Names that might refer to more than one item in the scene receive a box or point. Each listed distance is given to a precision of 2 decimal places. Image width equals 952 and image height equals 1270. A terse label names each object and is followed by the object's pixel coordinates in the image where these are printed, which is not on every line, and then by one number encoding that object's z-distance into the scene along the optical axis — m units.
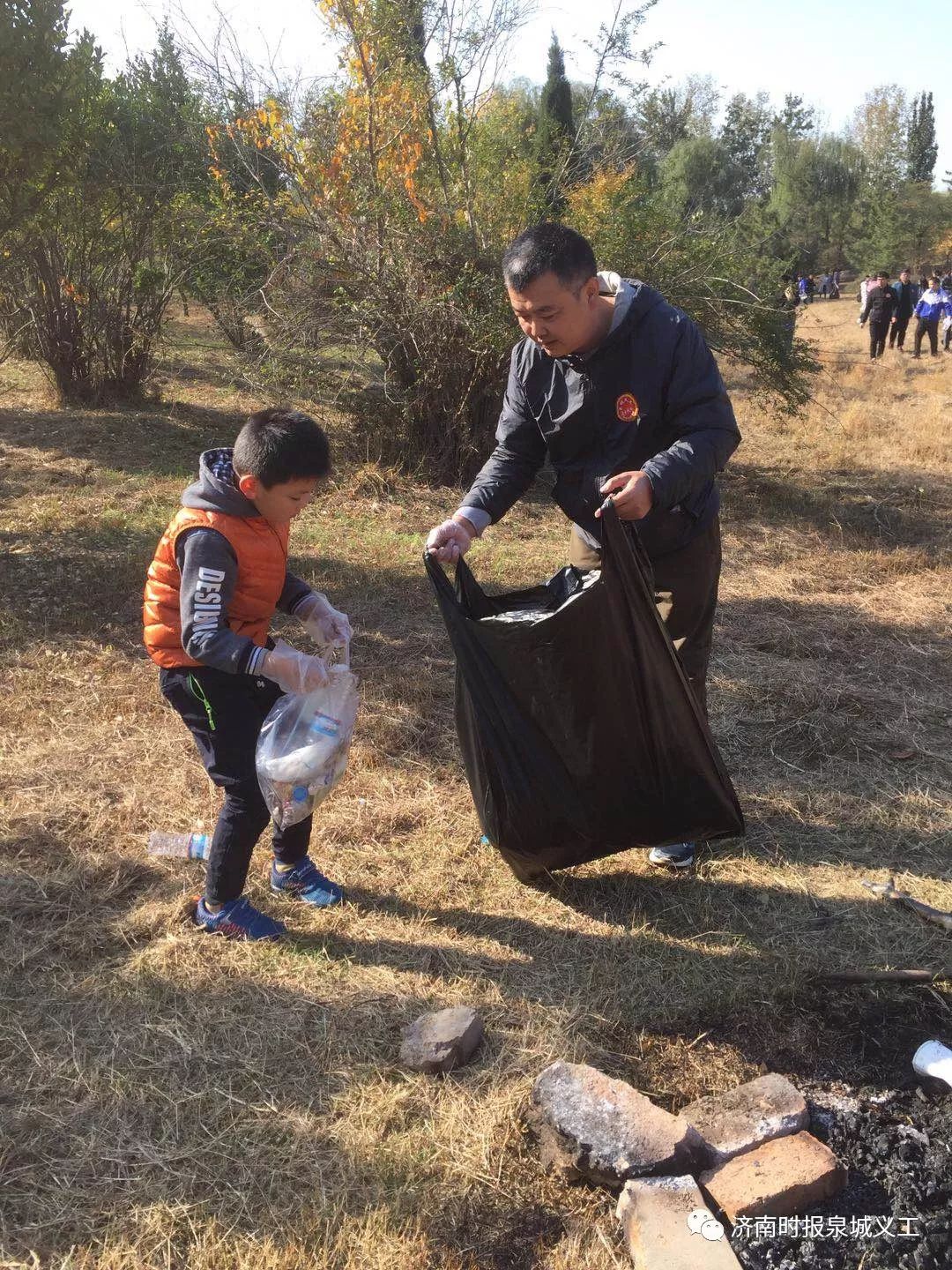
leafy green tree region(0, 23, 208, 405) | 8.70
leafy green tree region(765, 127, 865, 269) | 34.78
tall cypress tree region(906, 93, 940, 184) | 43.32
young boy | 2.16
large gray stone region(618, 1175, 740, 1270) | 1.65
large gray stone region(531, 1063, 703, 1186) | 1.82
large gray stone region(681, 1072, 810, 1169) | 1.90
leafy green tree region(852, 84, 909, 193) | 45.31
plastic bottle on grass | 2.86
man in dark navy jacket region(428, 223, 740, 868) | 2.27
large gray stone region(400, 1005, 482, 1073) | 2.13
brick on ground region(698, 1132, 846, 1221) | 1.76
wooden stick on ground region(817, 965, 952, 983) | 2.42
